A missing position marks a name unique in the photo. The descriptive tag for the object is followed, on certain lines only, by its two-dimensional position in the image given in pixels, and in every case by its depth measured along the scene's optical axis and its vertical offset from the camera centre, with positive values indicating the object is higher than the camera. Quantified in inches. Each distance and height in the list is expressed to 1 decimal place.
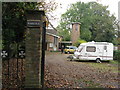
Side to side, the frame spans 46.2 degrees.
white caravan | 597.3 -29.0
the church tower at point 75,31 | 1363.2 +133.2
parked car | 1063.6 -30.3
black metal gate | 187.0 -50.8
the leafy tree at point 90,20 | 1101.1 +250.5
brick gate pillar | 165.3 -4.4
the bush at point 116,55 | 665.0 -47.4
